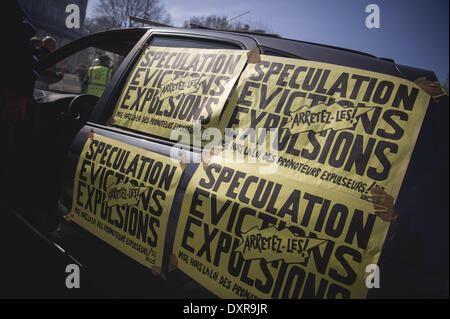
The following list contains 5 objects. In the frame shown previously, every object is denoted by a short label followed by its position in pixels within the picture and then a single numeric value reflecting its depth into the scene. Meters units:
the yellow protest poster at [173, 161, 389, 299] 0.99
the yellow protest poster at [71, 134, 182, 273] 1.42
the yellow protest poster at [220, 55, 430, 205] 1.08
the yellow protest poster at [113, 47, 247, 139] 1.54
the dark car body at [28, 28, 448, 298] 0.94
